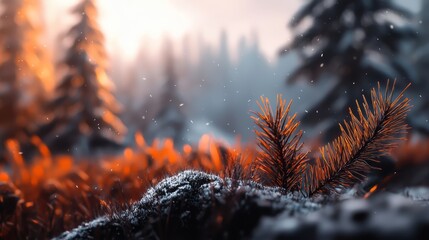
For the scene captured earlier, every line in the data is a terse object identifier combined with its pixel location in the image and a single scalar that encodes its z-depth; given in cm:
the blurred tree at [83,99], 1648
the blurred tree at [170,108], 2639
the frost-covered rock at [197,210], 110
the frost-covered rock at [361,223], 69
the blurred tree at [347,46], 909
